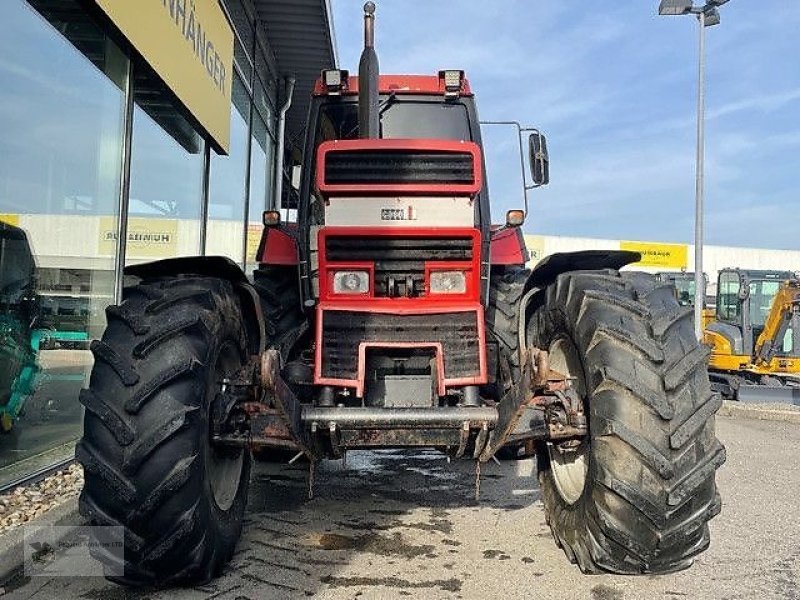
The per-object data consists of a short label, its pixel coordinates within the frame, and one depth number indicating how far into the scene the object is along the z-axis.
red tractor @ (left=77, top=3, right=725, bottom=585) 3.22
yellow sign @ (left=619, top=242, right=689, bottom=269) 38.31
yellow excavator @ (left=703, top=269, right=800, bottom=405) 13.34
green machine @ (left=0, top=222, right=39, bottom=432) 5.12
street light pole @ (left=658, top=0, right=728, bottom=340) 14.64
